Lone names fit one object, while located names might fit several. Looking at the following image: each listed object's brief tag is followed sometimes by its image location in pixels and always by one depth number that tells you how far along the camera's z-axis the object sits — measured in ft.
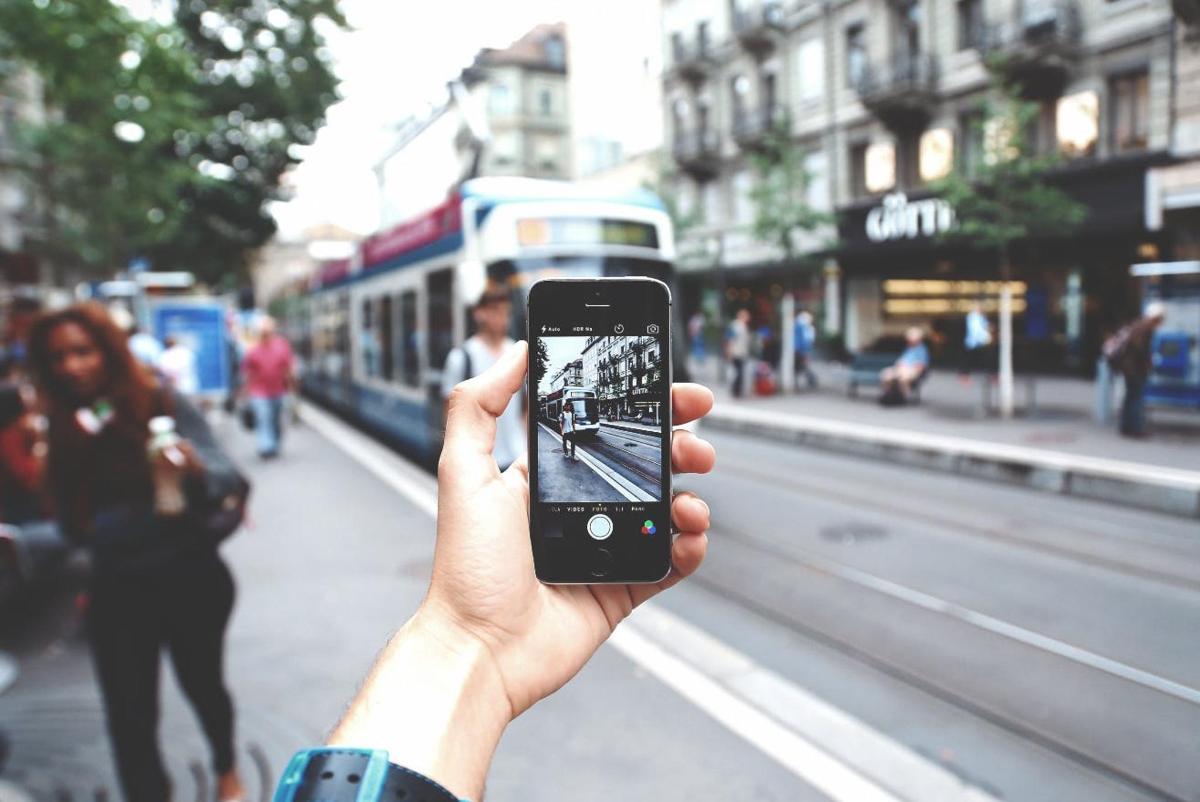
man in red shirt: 41.81
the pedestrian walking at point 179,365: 38.37
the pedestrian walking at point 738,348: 63.89
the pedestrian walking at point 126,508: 10.56
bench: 59.31
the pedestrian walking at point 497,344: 12.47
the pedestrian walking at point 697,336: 86.69
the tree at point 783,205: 64.39
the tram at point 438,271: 16.90
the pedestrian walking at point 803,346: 68.39
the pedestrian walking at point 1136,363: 37.58
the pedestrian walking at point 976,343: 59.93
